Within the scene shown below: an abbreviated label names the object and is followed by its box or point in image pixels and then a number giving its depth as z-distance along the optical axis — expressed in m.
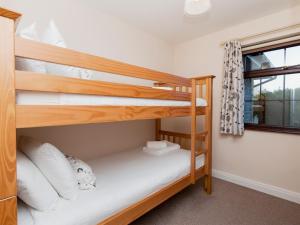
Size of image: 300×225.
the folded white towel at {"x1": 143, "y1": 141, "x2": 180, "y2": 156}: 2.20
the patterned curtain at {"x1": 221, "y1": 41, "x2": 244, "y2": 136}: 2.35
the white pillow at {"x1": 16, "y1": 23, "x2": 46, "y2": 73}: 0.99
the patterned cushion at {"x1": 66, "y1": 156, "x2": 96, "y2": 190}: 1.25
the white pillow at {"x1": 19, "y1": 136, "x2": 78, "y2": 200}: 1.06
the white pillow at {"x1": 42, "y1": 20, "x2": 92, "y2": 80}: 1.16
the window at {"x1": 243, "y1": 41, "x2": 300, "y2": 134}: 2.11
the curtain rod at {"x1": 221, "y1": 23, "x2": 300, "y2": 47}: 1.99
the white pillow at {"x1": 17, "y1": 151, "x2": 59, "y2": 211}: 0.91
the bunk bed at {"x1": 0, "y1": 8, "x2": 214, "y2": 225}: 0.74
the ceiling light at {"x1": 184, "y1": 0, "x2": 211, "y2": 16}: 1.43
